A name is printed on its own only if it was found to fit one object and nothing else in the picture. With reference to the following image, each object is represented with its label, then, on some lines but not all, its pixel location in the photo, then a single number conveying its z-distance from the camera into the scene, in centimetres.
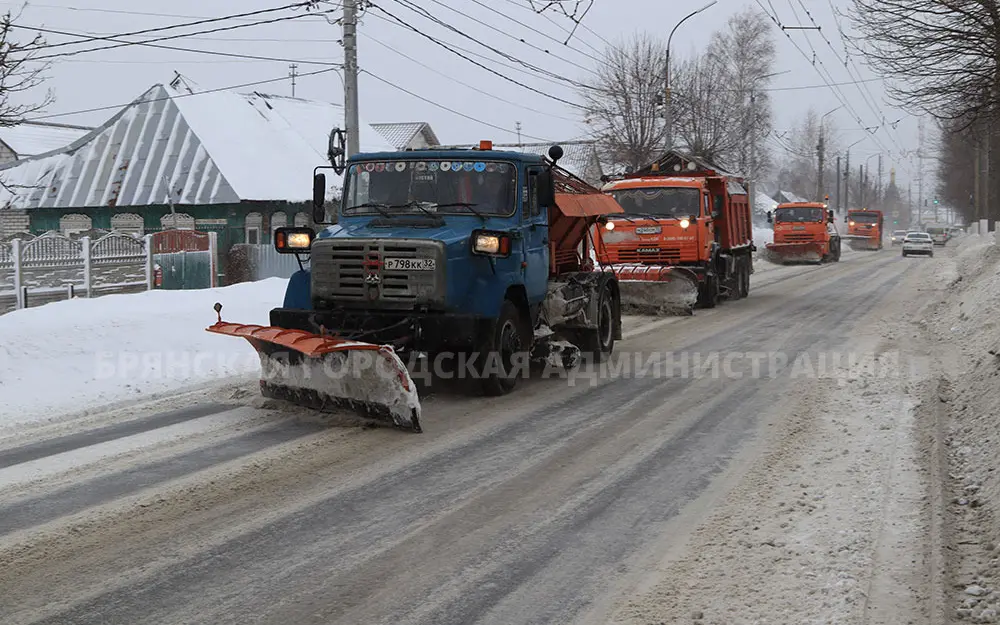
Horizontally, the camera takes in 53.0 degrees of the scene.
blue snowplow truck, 839
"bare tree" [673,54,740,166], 4216
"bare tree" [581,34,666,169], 3788
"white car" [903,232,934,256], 4709
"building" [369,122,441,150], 5095
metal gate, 2234
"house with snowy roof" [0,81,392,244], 3359
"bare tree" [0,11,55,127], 1295
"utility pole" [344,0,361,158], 1867
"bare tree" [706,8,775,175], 5508
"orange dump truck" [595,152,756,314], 1812
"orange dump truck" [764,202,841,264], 3906
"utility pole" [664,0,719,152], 3043
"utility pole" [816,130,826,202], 6862
